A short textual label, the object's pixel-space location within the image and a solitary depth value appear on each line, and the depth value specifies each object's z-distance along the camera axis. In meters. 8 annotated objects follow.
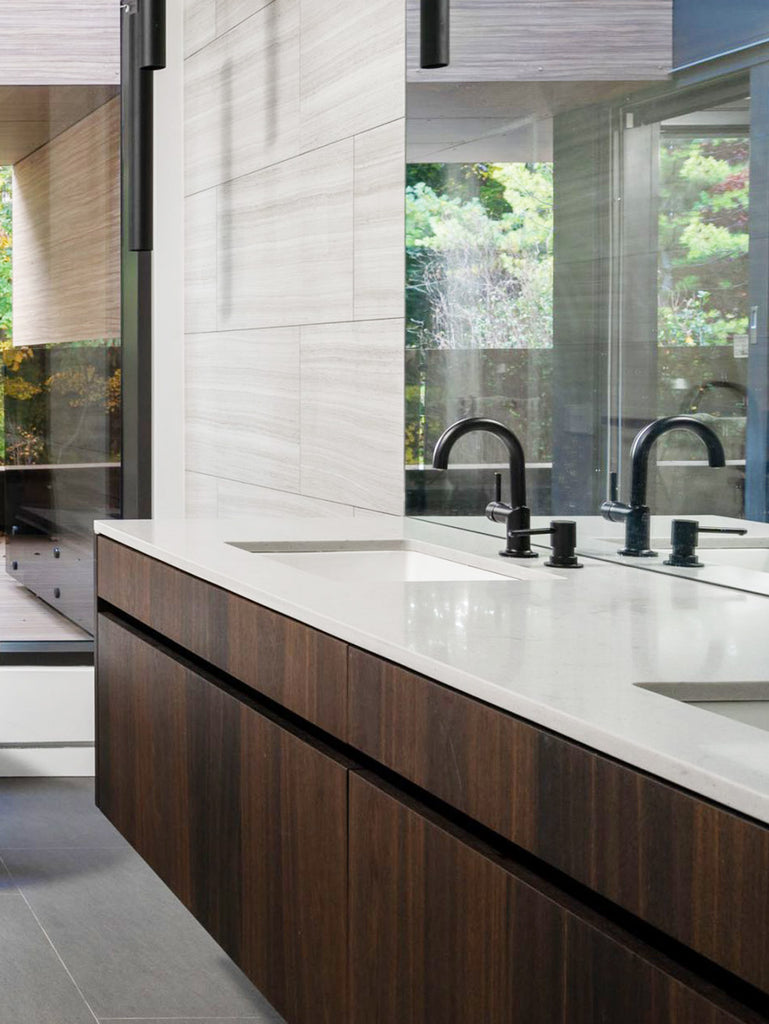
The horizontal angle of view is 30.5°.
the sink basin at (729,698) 1.28
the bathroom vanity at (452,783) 1.02
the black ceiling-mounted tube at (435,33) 2.30
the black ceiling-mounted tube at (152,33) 3.01
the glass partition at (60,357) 4.16
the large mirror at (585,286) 1.79
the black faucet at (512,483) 2.31
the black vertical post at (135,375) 4.25
